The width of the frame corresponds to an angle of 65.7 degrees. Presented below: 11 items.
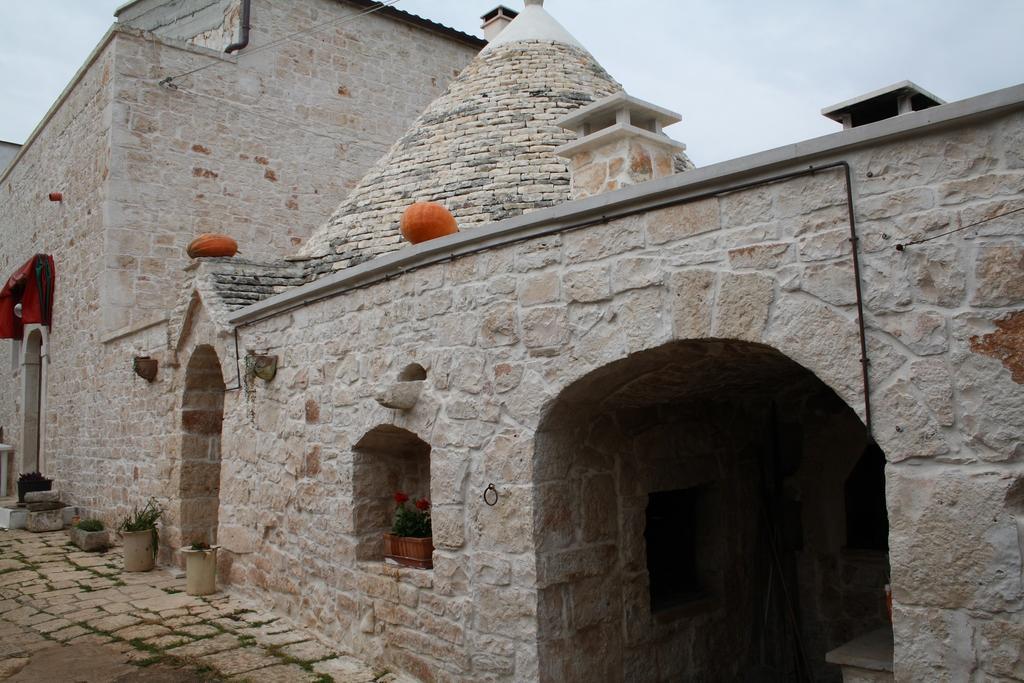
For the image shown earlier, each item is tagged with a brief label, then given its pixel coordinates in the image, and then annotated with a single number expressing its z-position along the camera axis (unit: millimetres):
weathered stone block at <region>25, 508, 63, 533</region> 10266
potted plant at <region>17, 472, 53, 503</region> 11323
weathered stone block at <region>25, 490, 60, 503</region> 10961
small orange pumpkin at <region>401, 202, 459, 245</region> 5352
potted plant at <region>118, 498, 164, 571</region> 7711
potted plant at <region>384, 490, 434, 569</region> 4680
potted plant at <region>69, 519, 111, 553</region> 8836
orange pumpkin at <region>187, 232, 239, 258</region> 7645
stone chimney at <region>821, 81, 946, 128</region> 3242
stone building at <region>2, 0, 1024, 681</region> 2518
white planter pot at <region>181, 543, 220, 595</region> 6719
